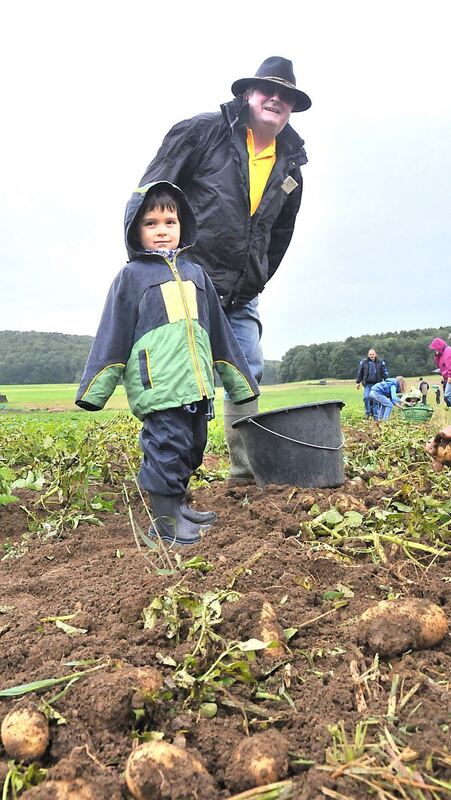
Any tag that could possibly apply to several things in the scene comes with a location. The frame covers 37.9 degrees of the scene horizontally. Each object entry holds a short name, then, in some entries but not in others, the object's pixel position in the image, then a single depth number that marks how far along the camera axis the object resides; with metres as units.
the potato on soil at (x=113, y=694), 1.43
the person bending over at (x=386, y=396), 14.77
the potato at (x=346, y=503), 2.85
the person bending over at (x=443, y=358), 14.20
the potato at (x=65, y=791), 1.21
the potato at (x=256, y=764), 1.27
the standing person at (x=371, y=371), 15.86
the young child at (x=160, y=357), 2.98
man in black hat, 3.72
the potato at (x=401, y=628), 1.68
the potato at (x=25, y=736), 1.37
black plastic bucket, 3.40
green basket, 13.03
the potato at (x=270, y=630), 1.69
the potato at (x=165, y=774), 1.22
